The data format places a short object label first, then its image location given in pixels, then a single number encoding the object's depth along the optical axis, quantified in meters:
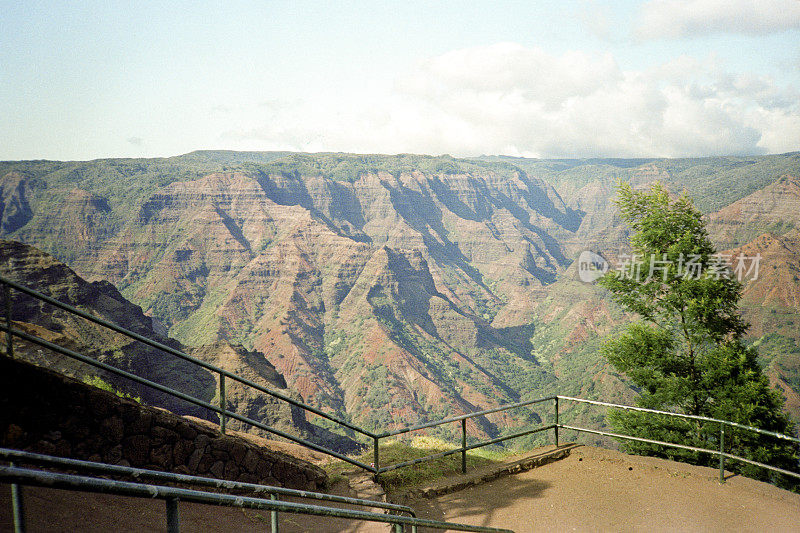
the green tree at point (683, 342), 14.56
